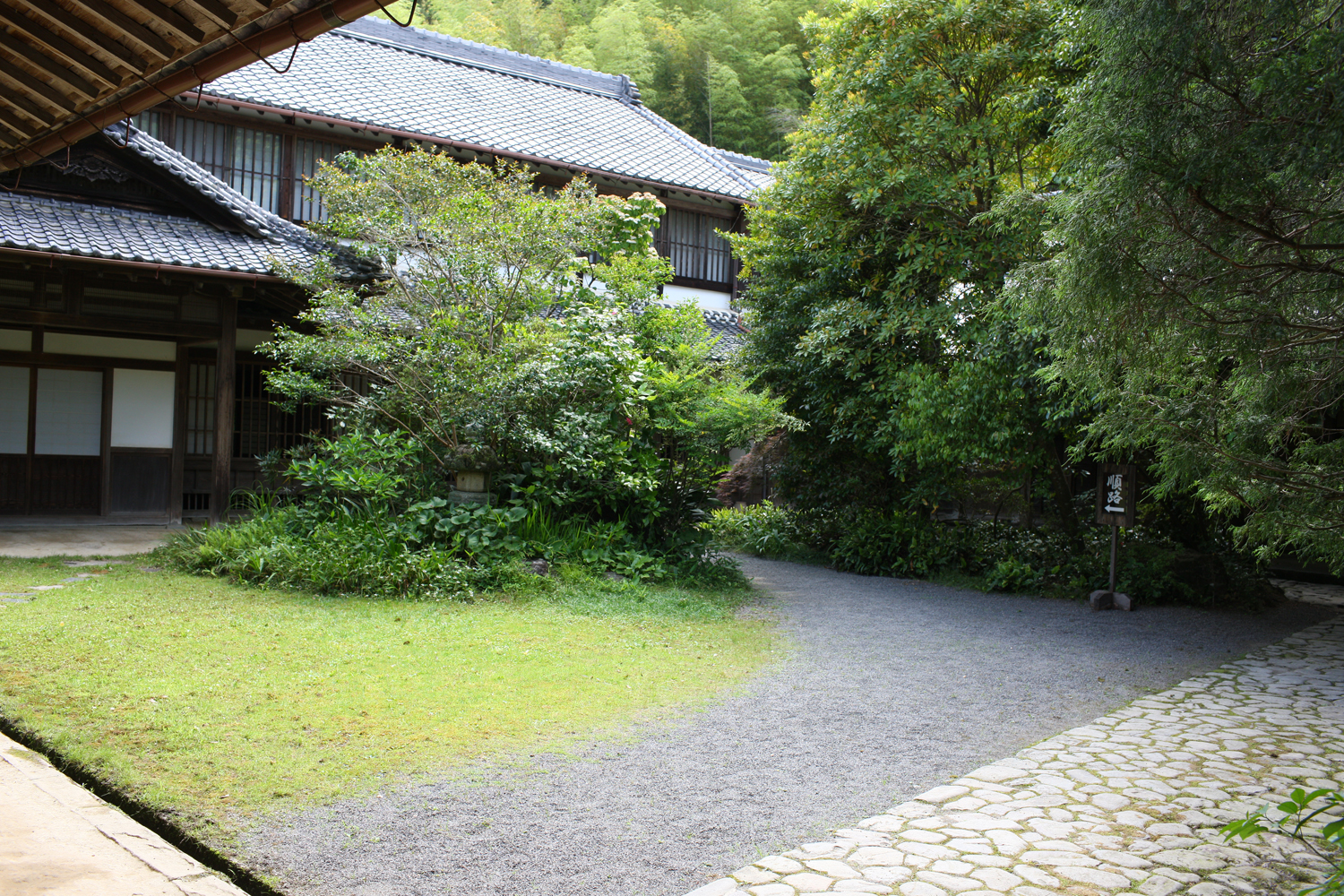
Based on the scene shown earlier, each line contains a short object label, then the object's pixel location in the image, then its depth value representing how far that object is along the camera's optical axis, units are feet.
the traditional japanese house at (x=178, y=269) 36.11
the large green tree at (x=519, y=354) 31.45
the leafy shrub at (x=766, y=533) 44.42
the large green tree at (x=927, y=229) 31.59
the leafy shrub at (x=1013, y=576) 35.35
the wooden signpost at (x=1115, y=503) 31.63
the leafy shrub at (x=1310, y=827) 9.95
